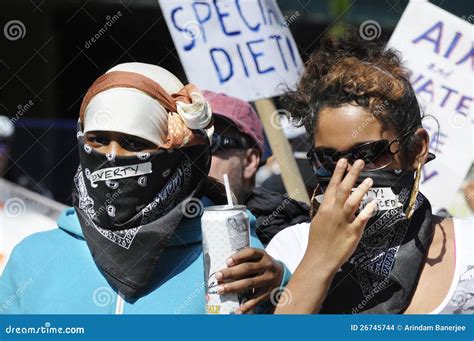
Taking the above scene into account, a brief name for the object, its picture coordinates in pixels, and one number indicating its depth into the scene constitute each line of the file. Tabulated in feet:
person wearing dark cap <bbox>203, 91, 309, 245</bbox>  21.97
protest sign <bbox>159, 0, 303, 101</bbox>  23.85
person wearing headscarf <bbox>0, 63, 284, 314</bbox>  15.65
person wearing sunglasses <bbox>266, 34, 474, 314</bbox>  15.66
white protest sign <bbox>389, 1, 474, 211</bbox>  23.77
